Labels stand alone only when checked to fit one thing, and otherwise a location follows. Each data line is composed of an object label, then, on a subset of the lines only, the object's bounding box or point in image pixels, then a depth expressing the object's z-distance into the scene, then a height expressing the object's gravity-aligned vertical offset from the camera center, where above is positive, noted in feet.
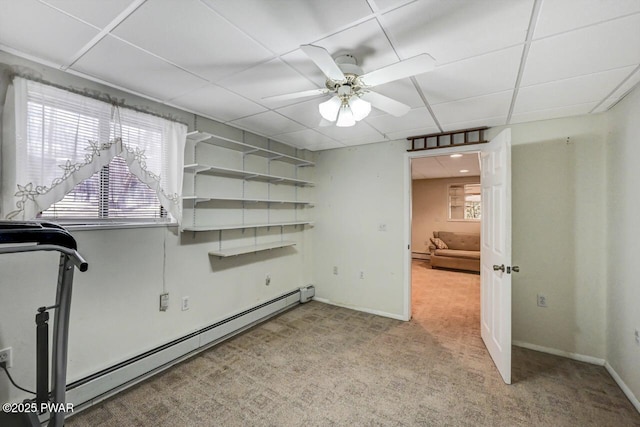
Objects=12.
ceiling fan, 4.28 +2.49
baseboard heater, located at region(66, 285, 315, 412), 6.34 -4.02
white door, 7.38 -0.98
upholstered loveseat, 20.03 -2.52
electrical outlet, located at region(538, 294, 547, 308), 8.96 -2.67
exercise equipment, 3.89 -1.91
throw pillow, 22.24 -2.04
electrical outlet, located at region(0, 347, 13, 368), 5.43 -2.84
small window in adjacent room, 23.97 +1.49
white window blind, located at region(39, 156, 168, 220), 6.38 +0.41
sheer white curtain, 5.37 +1.62
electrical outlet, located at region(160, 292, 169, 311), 7.92 -2.50
